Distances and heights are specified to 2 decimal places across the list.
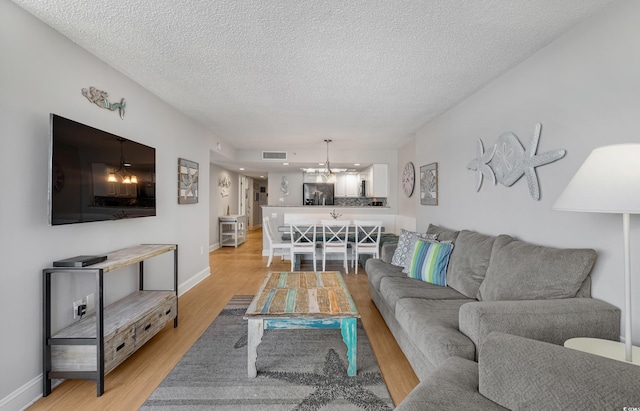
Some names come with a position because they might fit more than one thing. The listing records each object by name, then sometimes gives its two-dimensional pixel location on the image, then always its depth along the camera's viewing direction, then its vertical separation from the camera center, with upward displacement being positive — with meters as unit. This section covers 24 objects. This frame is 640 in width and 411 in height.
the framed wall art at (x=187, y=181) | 3.65 +0.39
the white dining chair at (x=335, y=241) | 4.87 -0.58
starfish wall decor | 2.12 +0.38
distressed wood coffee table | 1.96 -0.74
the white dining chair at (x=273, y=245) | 5.01 -0.64
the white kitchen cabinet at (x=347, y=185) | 8.23 +0.68
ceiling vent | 6.32 +1.21
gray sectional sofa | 1.50 -0.60
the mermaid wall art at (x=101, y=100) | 2.23 +0.93
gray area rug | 1.72 -1.17
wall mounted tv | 1.77 +0.27
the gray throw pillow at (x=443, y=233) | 2.97 -0.29
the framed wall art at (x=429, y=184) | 3.89 +0.34
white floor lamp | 1.19 +0.08
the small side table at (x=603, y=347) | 1.29 -0.67
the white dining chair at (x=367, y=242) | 4.84 -0.60
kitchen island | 6.50 -0.12
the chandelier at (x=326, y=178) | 8.00 +0.91
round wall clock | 5.38 +0.58
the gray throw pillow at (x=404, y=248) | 3.14 -0.46
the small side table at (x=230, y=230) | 7.41 -0.55
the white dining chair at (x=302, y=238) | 4.88 -0.55
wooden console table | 1.78 -0.85
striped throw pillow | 2.68 -0.54
